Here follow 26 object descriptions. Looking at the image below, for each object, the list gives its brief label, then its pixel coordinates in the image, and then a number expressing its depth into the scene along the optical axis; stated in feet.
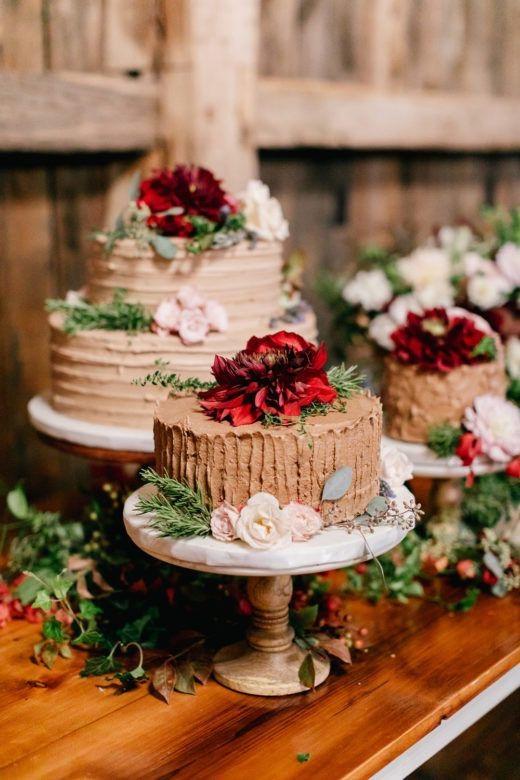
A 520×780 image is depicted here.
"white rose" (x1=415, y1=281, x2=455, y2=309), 7.47
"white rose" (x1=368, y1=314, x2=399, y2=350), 7.32
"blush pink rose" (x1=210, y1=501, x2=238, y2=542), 4.67
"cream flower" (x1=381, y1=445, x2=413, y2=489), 5.37
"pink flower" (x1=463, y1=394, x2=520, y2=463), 6.39
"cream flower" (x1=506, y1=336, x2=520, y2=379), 7.44
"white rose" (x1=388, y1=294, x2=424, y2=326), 7.41
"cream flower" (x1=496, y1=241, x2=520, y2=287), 7.59
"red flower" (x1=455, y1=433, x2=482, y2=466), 6.37
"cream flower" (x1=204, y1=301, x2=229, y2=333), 6.10
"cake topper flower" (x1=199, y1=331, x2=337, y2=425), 4.82
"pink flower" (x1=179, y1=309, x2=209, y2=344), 6.01
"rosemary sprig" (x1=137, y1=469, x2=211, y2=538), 4.74
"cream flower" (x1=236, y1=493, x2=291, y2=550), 4.57
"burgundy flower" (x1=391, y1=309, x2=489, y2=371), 6.47
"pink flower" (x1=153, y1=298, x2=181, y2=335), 6.07
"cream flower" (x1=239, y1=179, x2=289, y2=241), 6.36
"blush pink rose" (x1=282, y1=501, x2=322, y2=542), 4.68
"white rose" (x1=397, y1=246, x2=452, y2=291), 7.63
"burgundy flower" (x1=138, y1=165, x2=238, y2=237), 6.19
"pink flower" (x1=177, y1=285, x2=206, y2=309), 6.06
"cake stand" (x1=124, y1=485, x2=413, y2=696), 4.57
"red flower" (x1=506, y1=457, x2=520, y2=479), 6.32
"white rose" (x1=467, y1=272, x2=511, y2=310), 7.43
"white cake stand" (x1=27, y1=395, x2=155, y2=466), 6.01
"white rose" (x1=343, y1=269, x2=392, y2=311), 7.75
